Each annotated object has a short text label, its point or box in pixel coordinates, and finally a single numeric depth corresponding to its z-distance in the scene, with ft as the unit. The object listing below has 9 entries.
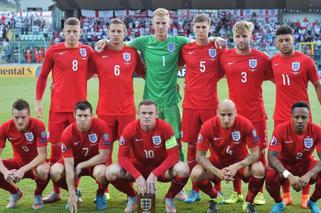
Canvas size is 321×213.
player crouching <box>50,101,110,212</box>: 35.69
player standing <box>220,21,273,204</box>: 38.46
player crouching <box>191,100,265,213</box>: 34.43
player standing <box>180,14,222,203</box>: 39.63
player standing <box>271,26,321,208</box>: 37.76
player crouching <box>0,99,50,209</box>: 36.26
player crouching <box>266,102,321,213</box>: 33.96
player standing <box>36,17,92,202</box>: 39.94
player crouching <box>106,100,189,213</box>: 34.79
